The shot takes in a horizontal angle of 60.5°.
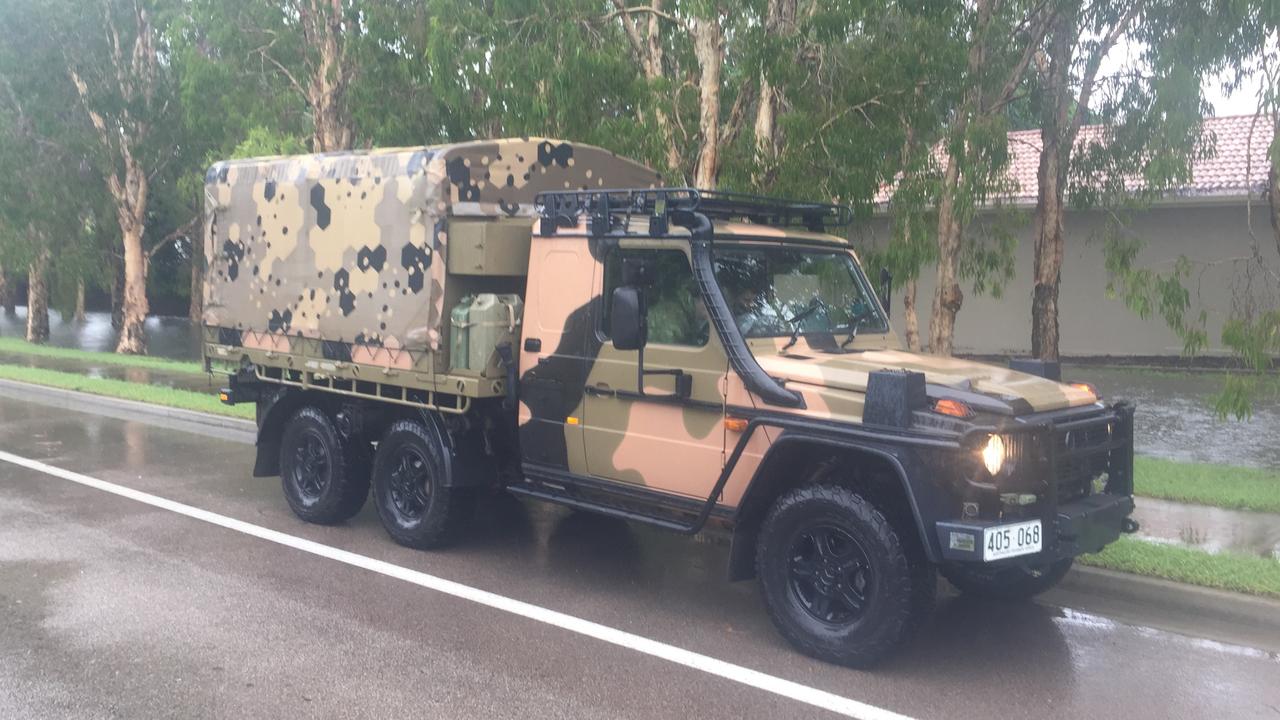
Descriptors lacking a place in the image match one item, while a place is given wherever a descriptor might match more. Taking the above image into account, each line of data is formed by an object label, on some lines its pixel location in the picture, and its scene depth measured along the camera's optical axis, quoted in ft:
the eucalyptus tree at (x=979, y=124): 34.86
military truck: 17.67
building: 59.72
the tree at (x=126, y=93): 70.90
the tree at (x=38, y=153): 70.54
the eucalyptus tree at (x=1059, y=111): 37.37
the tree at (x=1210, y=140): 31.68
